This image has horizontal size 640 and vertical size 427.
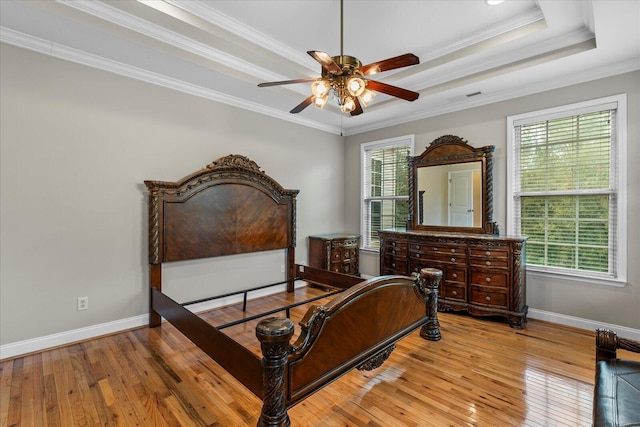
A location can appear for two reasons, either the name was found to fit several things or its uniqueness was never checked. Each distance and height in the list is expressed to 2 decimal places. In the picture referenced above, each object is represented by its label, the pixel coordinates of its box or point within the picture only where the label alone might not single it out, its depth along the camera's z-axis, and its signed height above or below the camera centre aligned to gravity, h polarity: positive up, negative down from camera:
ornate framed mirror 3.87 +0.40
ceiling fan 2.06 +1.02
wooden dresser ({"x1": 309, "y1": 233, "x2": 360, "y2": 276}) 4.73 -0.61
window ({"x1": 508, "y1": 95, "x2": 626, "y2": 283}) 3.10 +0.33
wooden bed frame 1.60 -0.63
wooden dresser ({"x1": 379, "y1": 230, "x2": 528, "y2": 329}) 3.28 -0.62
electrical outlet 2.92 -0.89
